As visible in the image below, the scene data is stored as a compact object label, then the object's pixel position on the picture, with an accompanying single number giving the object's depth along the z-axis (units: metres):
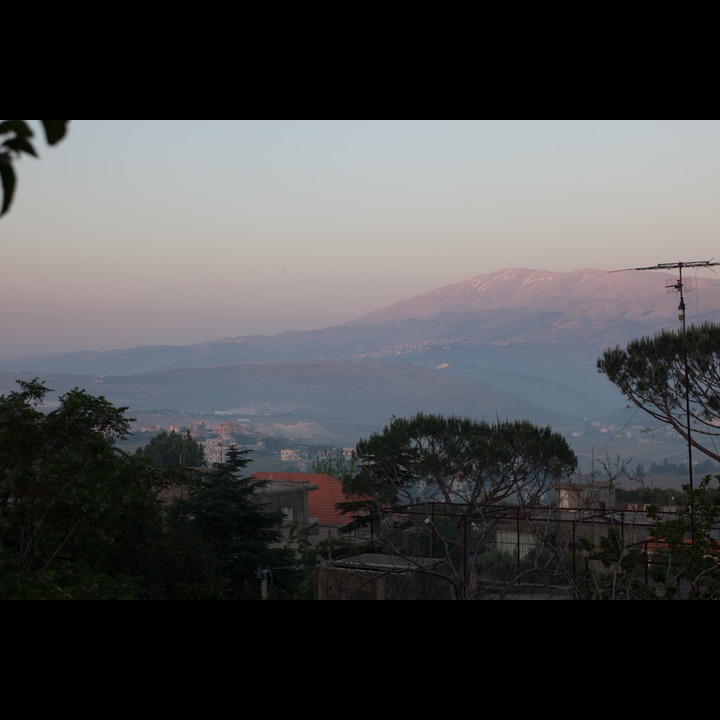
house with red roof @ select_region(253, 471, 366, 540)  29.20
